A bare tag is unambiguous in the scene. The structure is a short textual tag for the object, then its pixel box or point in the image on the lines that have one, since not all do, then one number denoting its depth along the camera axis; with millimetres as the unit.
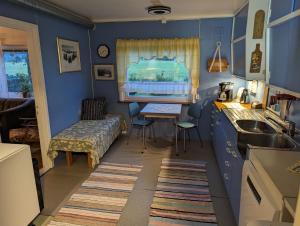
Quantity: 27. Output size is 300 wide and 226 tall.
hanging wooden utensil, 4117
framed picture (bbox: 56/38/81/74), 3645
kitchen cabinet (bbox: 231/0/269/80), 2611
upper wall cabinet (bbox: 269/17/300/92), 1971
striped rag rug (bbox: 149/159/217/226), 2285
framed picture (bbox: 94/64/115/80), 4648
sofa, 3956
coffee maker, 3981
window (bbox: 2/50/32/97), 5324
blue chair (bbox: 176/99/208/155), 3952
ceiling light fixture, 3059
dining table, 3676
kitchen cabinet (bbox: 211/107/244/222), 2121
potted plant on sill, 5324
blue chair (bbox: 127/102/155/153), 4129
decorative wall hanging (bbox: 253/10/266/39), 2615
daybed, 3277
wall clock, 4566
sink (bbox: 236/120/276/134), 2495
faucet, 2025
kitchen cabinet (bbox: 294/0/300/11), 1937
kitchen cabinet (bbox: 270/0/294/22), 2088
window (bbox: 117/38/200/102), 4266
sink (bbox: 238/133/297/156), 2067
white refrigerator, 1847
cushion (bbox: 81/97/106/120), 4312
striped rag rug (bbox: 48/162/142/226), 2307
